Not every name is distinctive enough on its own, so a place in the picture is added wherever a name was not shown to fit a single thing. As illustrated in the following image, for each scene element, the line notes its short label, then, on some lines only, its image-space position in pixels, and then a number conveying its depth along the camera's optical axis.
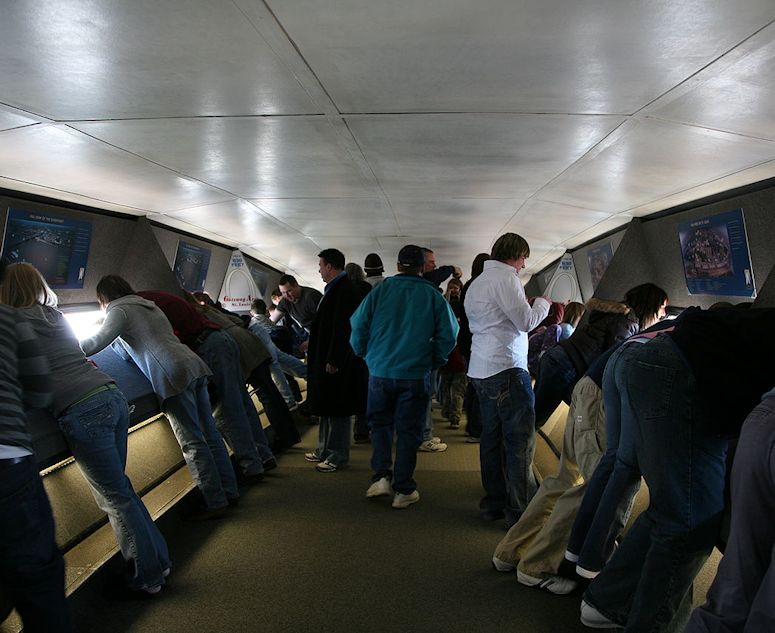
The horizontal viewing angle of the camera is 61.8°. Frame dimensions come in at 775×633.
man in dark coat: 5.86
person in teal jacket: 5.02
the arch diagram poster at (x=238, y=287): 10.65
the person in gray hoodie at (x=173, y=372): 4.39
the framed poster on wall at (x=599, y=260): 8.52
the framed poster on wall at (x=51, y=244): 5.48
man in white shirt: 4.50
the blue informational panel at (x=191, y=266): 8.47
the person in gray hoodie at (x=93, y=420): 3.18
